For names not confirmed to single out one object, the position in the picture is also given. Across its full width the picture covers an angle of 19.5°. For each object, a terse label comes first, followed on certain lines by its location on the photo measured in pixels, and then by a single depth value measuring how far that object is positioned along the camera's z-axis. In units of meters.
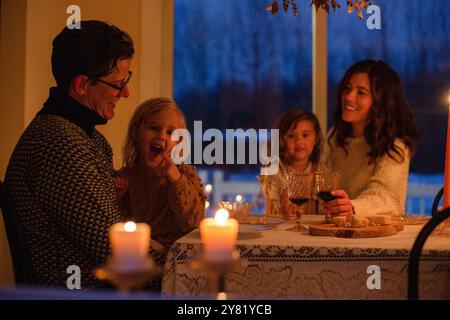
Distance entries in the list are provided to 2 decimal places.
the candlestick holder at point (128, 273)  1.71
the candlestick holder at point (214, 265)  1.83
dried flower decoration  3.23
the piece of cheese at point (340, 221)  3.11
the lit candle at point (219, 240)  1.90
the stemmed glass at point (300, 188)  3.20
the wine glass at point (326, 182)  3.20
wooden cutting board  3.05
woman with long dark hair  3.70
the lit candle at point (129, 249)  1.74
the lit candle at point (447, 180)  3.11
